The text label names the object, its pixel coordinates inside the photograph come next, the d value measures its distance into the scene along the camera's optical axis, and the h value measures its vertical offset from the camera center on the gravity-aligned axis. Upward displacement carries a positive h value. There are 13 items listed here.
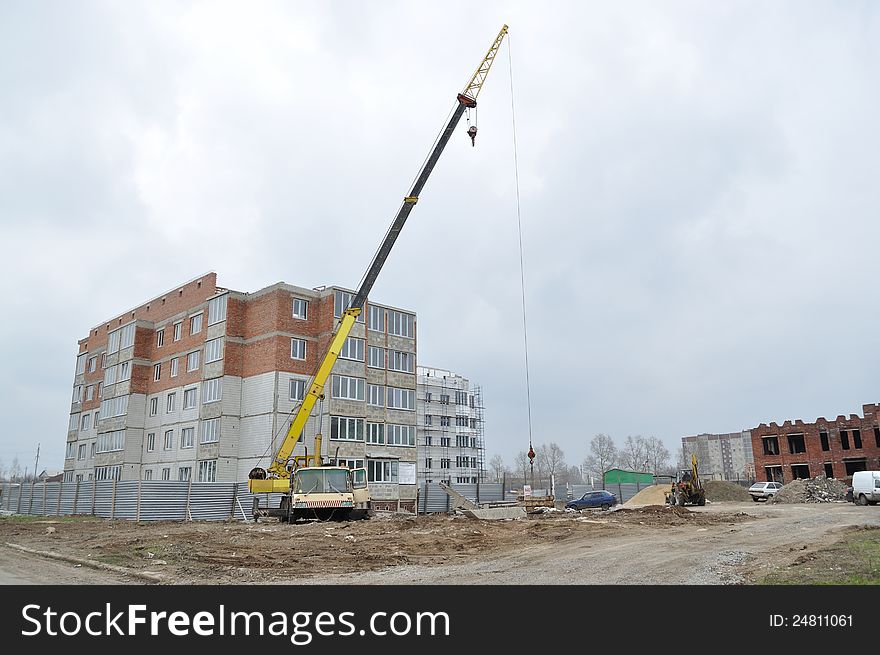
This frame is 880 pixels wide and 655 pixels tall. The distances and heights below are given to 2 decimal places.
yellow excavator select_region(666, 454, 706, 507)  39.66 -1.13
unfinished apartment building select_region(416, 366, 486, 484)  96.00 +7.05
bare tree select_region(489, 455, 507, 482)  188.12 +1.13
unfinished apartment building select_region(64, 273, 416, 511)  41.09 +5.90
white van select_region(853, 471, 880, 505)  33.59 -0.97
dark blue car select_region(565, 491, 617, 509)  42.06 -1.75
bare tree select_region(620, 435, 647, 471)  165.38 +4.28
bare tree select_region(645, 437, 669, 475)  163.12 +4.18
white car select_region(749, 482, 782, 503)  47.62 -1.44
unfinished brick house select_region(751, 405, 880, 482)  60.25 +2.10
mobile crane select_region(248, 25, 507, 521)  26.16 +0.23
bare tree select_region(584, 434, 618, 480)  150.00 +4.38
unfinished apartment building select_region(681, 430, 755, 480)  183.15 +5.21
